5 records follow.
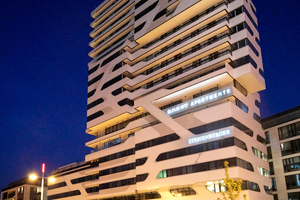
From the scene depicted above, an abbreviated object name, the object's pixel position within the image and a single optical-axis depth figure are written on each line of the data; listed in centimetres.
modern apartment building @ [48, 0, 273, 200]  4850
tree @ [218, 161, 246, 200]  2795
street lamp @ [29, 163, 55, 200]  2965
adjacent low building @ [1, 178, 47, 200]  11819
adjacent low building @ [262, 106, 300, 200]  5819
